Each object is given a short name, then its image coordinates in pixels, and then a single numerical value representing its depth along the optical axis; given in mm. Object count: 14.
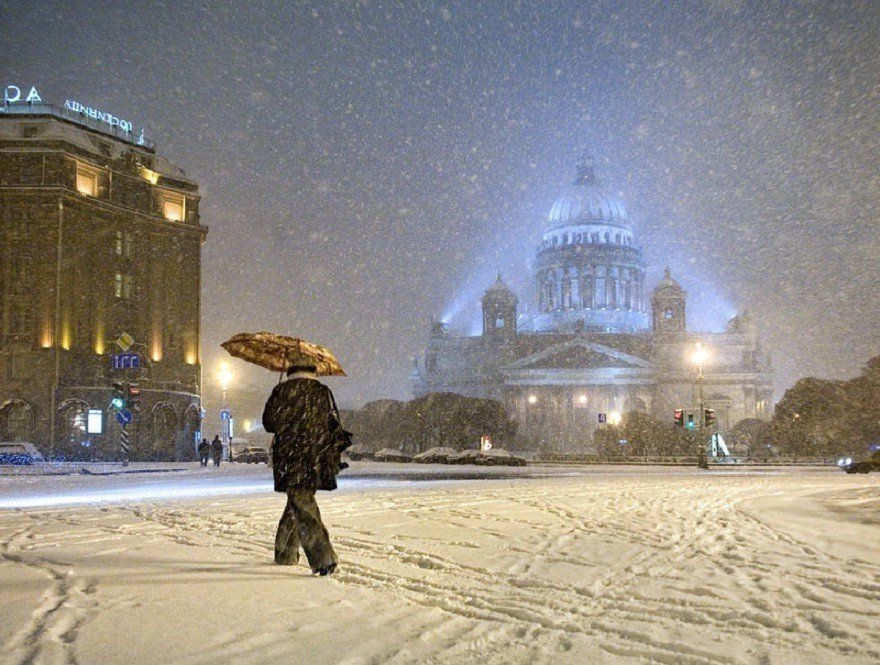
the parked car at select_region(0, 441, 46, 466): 37938
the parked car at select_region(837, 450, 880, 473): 34531
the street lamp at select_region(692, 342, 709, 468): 41375
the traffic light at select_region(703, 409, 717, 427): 40262
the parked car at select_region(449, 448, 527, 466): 48469
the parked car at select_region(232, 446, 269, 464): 54844
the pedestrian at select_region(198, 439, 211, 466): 42625
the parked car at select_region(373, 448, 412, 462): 53969
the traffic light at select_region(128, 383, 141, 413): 37875
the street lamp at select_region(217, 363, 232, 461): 52688
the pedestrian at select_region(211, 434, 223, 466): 43484
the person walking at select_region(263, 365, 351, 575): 7633
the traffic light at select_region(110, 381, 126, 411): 36750
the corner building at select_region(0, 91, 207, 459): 45281
